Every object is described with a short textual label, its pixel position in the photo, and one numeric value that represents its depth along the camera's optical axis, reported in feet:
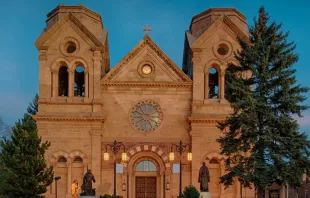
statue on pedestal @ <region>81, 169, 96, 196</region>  101.14
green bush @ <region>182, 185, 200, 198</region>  90.79
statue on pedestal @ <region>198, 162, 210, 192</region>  102.99
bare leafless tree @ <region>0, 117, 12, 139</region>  258.28
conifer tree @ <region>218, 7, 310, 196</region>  87.56
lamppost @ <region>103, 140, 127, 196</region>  119.76
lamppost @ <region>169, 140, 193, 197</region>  116.30
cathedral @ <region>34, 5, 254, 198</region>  130.72
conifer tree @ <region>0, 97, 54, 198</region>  111.04
